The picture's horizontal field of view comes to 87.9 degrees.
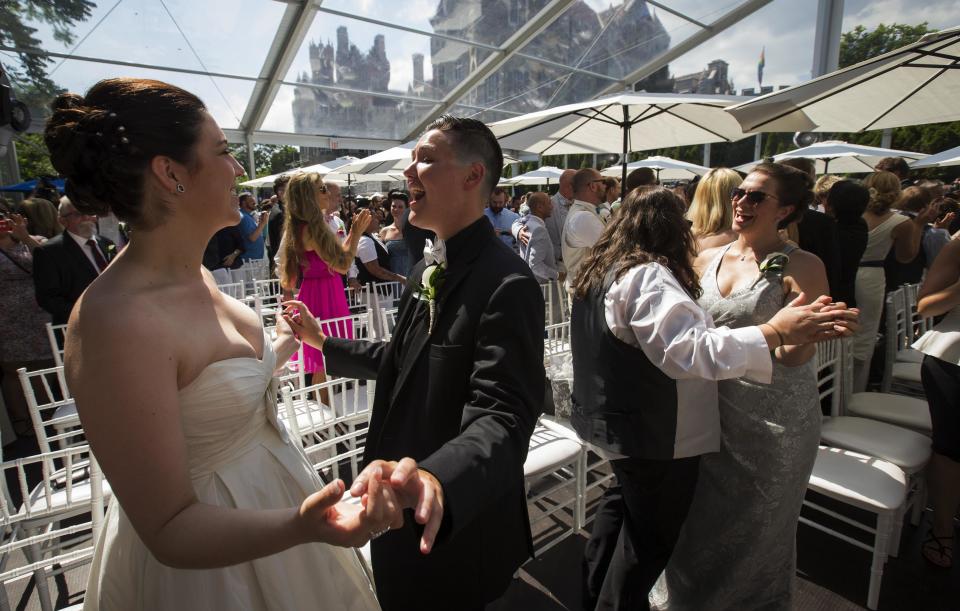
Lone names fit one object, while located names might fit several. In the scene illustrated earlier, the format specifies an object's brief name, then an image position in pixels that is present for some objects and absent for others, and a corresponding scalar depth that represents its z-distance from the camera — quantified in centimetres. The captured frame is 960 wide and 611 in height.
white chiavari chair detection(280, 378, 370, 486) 262
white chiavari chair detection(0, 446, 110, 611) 207
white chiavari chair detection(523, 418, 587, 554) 283
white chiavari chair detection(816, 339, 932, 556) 287
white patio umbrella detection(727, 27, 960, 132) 329
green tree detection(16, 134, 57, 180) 1580
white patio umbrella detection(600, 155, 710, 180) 1260
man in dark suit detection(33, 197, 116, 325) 418
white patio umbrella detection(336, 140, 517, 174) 850
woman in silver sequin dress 223
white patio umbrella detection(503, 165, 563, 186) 1519
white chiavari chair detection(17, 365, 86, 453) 250
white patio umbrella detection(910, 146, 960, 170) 658
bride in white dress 99
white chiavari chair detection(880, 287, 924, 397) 411
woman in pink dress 411
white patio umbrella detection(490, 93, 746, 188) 518
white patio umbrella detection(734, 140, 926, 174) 906
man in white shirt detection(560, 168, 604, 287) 500
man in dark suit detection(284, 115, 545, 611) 127
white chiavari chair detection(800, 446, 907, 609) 246
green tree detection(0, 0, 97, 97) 958
